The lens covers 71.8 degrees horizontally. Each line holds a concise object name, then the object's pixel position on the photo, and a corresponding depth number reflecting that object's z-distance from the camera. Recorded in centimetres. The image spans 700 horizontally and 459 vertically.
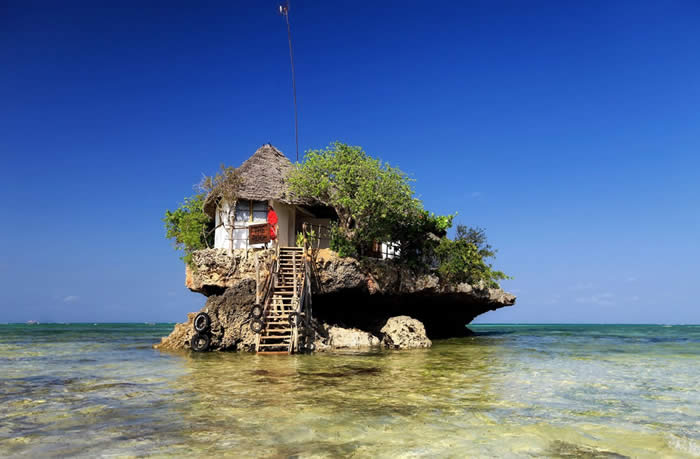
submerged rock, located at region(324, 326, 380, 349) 1830
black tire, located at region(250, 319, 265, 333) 1642
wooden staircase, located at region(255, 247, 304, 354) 1641
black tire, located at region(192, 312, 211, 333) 1806
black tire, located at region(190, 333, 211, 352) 1789
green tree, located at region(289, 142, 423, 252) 1969
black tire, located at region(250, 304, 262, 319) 1665
